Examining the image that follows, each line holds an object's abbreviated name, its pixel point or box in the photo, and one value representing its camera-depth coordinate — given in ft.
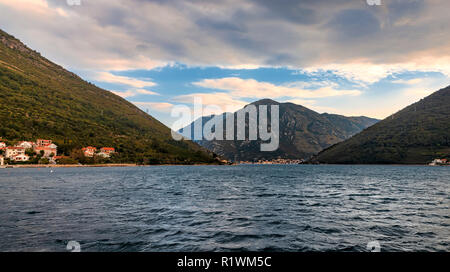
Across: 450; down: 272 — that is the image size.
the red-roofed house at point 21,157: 555.04
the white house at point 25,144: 586.86
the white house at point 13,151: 550.16
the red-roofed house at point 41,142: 635.21
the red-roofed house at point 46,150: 604.90
